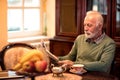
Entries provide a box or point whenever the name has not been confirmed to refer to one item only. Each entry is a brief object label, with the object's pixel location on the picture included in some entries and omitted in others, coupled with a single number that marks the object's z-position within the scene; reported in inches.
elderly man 98.0
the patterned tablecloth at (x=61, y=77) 81.0
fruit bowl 60.1
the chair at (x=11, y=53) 101.6
